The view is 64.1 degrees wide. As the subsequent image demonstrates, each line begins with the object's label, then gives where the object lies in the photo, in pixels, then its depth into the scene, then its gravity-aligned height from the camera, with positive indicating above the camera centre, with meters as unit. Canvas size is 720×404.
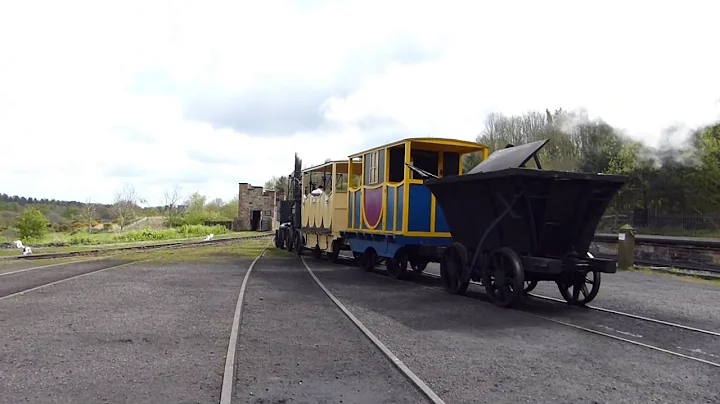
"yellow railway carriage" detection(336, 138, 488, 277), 12.07 +0.46
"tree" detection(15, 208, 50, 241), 34.00 -0.39
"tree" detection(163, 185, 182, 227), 54.06 +0.69
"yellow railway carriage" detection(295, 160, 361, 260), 16.73 +0.46
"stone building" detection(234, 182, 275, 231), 51.25 +1.10
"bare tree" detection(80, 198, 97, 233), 58.28 +0.78
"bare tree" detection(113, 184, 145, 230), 54.45 +0.97
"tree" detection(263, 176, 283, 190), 76.11 +5.41
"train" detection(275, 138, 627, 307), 8.57 +0.15
